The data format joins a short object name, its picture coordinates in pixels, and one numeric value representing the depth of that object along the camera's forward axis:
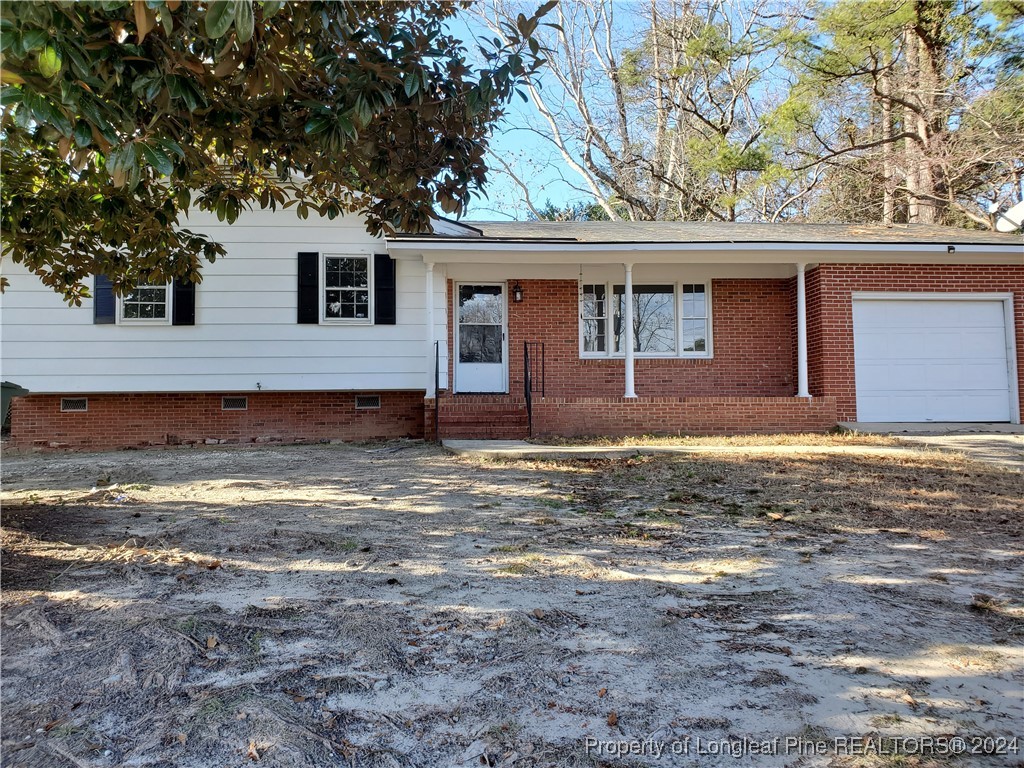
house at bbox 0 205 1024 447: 9.70
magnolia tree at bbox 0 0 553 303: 2.07
